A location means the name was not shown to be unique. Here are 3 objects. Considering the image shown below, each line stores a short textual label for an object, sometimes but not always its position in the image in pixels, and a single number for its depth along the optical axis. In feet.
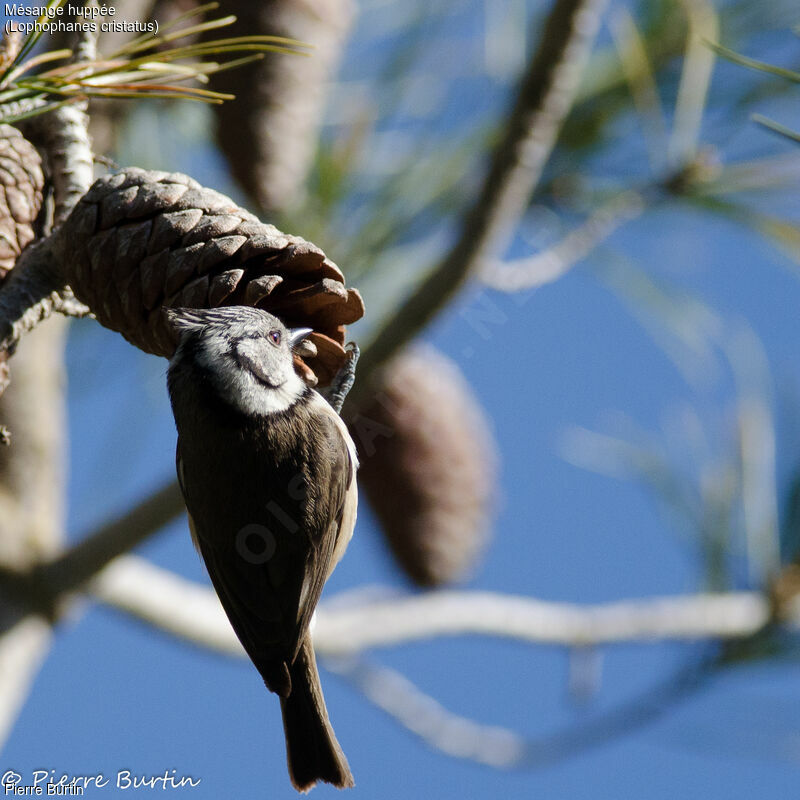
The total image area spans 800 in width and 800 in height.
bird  11.57
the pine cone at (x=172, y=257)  11.45
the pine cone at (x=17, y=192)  11.51
